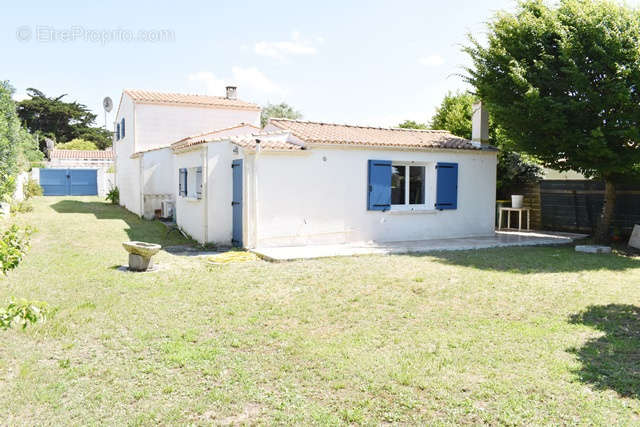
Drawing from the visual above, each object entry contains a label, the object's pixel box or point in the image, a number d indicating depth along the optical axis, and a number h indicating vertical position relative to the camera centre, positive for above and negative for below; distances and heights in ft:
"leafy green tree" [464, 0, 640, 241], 38.29 +9.12
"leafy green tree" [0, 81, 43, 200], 53.01 +6.89
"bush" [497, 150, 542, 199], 57.93 +2.35
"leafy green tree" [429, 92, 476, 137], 71.36 +11.80
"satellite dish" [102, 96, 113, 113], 97.50 +17.21
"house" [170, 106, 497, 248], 40.09 +0.36
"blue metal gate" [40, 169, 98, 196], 123.95 +1.76
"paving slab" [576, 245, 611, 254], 41.52 -5.01
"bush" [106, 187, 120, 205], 94.75 -1.40
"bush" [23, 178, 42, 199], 90.74 -0.10
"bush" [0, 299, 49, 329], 9.40 -2.43
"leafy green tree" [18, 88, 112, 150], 191.01 +28.63
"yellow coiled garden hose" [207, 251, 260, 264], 35.01 -5.00
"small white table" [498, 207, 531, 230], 57.67 -2.93
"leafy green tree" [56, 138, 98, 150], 173.27 +15.72
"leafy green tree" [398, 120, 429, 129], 96.33 +13.35
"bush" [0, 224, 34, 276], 11.24 -1.53
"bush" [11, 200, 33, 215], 66.95 -2.71
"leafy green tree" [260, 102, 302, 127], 174.91 +28.69
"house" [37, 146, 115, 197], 123.75 +2.24
